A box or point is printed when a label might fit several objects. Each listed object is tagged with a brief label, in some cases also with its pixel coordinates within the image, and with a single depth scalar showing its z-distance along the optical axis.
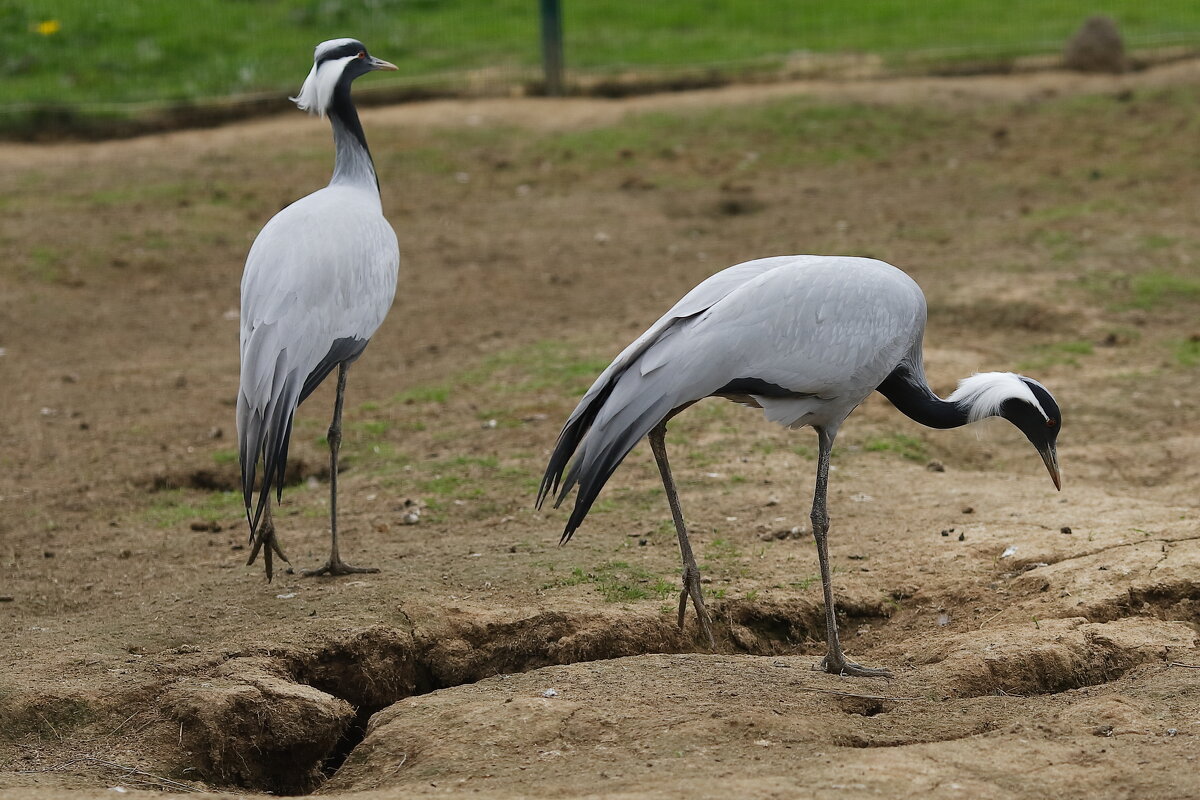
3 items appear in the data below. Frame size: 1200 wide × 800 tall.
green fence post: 28.09
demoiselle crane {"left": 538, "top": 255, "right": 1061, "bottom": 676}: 9.09
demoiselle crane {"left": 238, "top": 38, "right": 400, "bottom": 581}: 10.55
